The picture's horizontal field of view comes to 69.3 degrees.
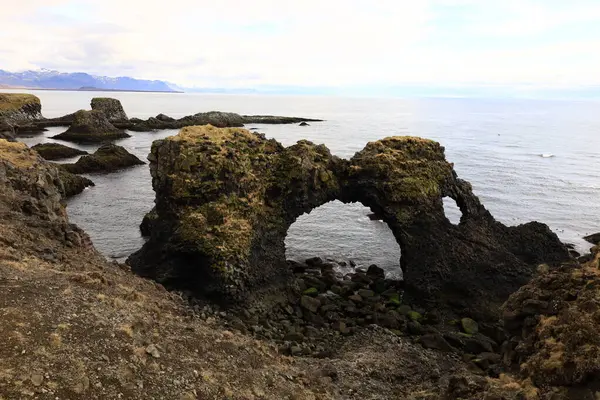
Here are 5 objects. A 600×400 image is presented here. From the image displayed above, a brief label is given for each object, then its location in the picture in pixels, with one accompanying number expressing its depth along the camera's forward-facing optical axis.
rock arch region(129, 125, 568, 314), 31.08
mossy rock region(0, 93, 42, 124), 118.94
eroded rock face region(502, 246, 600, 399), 14.62
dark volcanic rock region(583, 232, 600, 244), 48.49
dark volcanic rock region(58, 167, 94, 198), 59.44
